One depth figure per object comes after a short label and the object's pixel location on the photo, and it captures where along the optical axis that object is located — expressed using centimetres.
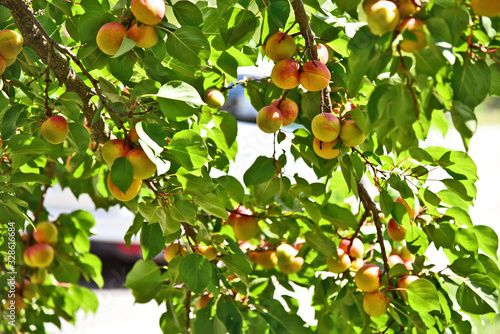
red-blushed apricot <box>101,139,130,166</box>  178
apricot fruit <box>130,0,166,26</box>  174
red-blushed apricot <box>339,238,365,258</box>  211
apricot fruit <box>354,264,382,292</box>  198
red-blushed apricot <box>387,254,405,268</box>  217
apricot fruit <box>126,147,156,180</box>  176
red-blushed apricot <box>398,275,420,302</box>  199
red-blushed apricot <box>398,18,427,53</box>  157
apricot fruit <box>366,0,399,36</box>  157
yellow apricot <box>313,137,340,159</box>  181
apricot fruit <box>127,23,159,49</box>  177
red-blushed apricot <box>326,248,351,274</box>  207
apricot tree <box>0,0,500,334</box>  160
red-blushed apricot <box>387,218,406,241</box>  204
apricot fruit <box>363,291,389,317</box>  198
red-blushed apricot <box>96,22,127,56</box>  177
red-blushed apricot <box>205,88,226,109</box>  198
